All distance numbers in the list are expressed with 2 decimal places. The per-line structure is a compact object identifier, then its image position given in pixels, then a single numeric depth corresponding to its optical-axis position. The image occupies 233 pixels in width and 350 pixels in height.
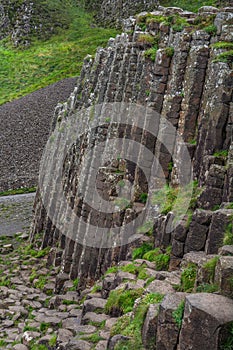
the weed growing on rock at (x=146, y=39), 30.70
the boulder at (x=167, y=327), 13.34
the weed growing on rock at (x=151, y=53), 29.09
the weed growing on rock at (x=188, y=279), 16.50
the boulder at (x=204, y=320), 11.98
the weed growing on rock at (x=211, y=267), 14.39
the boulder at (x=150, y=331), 14.21
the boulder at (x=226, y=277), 13.02
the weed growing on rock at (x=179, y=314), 13.13
